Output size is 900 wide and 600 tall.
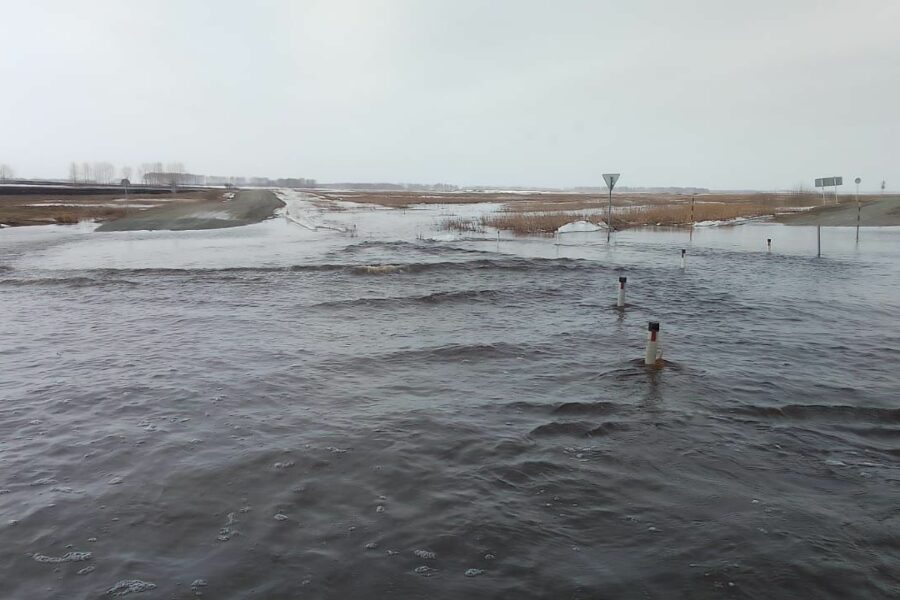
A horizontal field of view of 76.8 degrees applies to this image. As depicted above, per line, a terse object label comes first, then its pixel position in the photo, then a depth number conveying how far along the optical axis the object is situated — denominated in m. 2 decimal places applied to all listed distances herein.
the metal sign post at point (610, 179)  29.07
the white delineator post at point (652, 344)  10.48
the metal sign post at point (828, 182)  36.36
